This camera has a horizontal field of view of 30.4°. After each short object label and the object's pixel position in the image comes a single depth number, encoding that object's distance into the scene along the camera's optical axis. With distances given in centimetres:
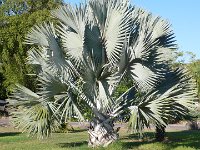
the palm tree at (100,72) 1226
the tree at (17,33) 3066
